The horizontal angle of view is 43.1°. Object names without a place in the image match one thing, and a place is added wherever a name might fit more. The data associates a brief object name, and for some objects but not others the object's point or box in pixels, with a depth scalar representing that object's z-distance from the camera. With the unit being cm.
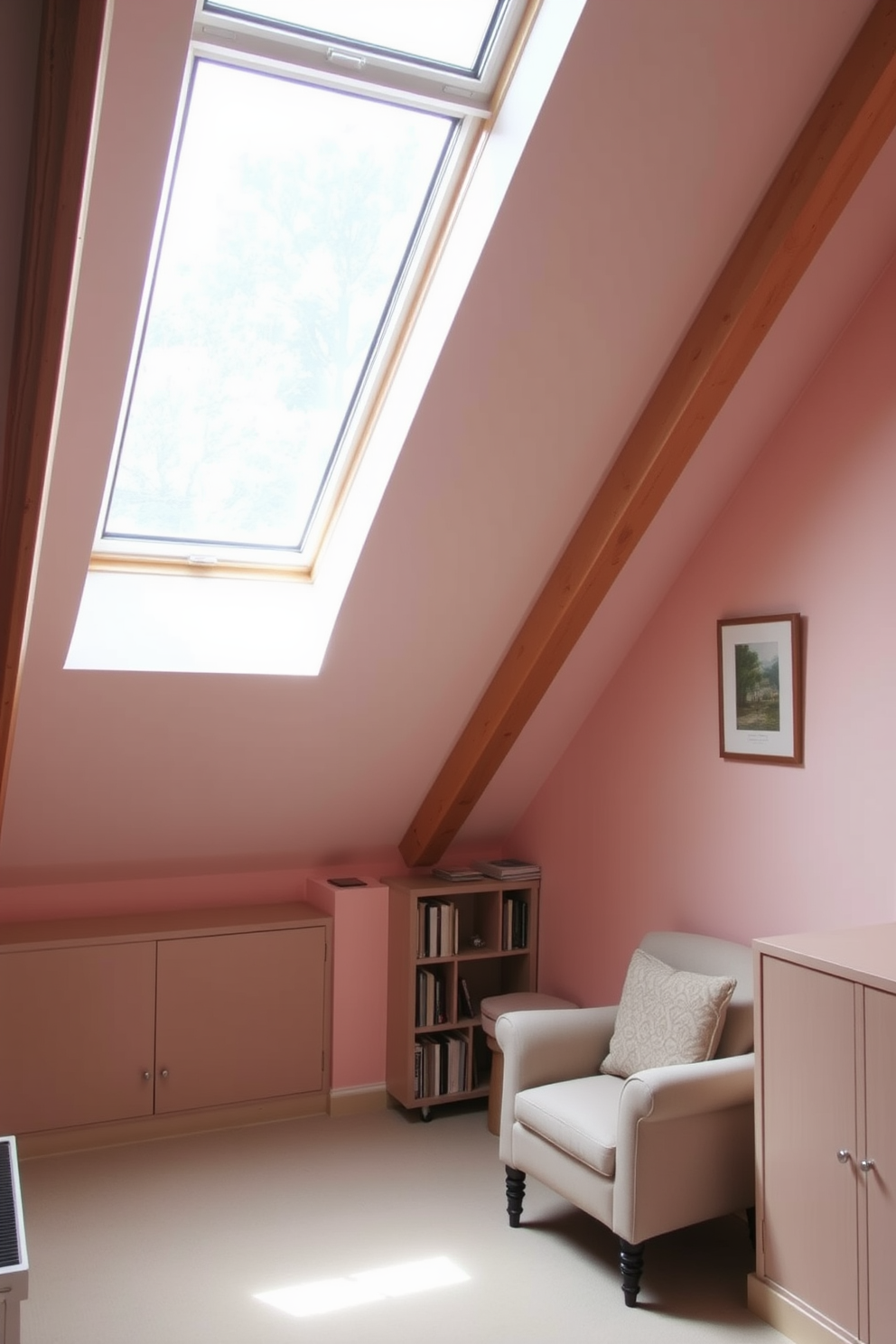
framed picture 360
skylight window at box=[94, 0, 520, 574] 274
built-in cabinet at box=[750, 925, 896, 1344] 269
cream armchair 310
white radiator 226
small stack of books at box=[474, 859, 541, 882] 483
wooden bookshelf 457
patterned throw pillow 338
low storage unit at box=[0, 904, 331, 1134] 404
